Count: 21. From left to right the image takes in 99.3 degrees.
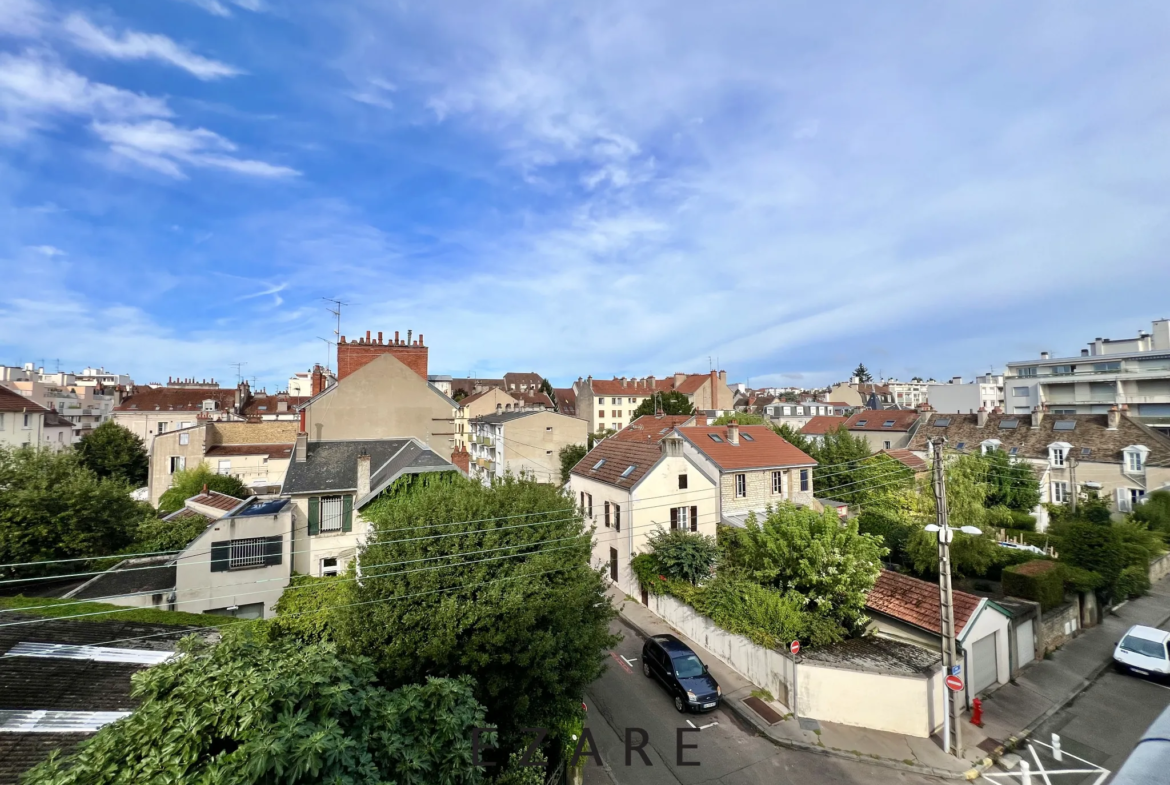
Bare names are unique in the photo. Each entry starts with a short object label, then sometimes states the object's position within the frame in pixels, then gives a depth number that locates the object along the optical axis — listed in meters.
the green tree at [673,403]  62.66
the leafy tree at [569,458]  42.31
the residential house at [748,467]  24.41
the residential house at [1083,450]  30.89
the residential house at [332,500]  17.30
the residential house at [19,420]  34.97
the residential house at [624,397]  73.06
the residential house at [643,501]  22.09
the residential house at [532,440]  41.84
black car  13.85
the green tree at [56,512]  18.34
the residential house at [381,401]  22.45
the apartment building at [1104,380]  46.28
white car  15.36
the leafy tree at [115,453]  40.88
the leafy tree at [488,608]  9.92
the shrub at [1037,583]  17.22
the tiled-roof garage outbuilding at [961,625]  14.25
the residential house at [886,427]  45.22
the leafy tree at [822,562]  14.98
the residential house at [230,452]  36.06
